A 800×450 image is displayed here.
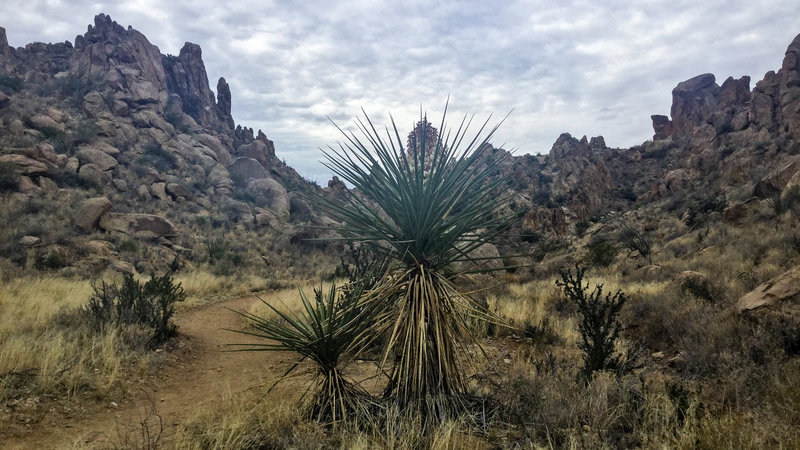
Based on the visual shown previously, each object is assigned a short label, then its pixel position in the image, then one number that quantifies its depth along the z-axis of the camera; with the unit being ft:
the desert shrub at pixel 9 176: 61.41
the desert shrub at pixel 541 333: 23.62
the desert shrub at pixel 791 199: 41.79
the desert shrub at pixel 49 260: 44.30
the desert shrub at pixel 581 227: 94.31
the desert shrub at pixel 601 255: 55.16
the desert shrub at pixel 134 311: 23.80
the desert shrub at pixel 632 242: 49.77
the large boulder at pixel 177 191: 97.47
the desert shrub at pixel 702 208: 61.82
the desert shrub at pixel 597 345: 15.85
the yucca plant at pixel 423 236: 11.64
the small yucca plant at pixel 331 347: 12.58
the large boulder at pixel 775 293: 18.40
